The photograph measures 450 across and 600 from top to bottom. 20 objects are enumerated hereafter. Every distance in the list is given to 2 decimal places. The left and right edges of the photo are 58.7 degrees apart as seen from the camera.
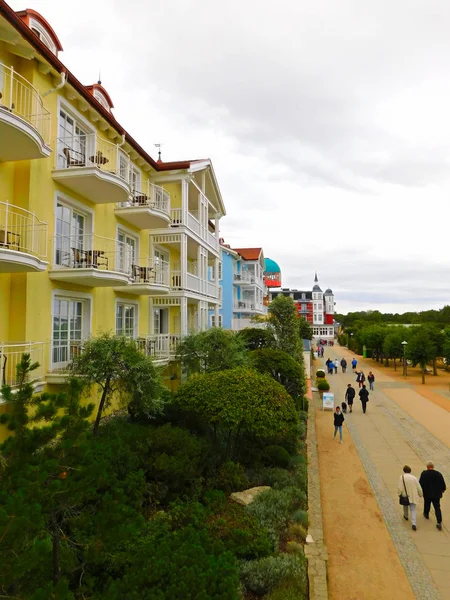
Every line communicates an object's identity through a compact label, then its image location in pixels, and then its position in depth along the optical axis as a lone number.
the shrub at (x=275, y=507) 8.29
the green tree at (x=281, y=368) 18.47
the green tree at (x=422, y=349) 33.44
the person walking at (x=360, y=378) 28.67
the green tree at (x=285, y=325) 26.81
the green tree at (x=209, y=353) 14.87
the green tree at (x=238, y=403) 10.46
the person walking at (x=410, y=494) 9.02
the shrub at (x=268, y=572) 6.52
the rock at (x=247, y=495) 9.26
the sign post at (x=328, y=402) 22.45
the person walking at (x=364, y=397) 21.22
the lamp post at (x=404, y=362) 36.20
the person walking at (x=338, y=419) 15.73
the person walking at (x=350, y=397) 21.59
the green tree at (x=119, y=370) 9.72
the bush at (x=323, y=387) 28.78
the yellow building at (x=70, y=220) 9.18
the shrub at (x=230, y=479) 9.90
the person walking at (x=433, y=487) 8.92
